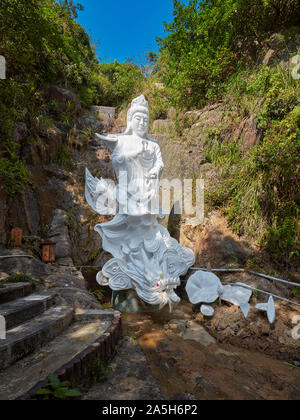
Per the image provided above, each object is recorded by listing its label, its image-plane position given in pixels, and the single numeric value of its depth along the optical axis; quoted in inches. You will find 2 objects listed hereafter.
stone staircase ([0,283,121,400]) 61.9
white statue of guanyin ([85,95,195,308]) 140.6
